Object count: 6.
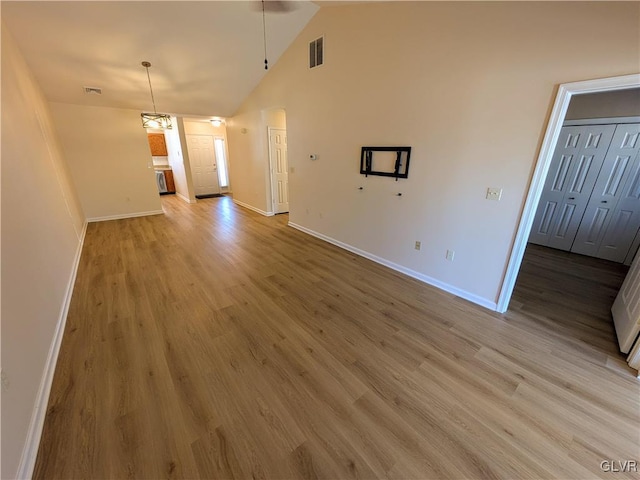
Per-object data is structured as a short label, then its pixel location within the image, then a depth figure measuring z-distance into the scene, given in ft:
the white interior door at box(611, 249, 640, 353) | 6.48
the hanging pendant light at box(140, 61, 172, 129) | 13.58
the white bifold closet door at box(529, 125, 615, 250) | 12.05
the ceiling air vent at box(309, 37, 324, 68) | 12.05
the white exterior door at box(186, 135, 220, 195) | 27.63
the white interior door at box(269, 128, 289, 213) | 18.49
